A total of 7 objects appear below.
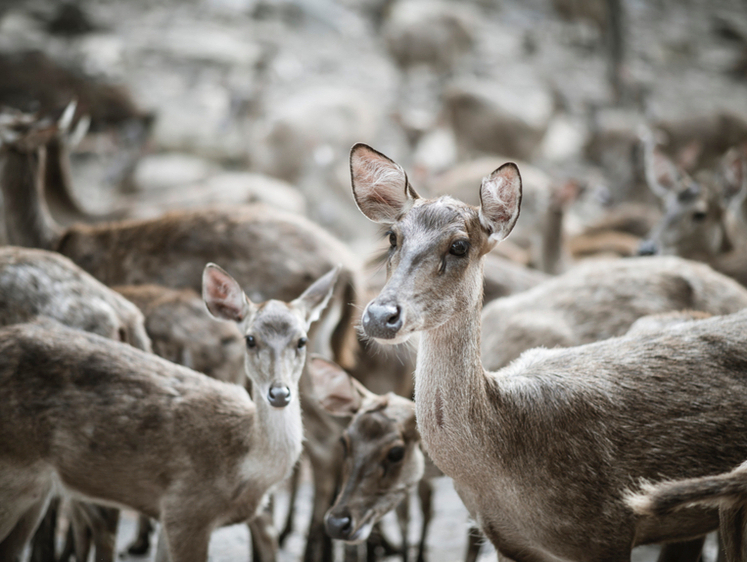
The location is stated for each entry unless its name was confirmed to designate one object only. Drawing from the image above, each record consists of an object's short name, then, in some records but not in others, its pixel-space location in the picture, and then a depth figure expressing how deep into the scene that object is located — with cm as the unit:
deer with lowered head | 695
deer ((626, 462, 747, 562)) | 482
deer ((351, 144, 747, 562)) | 540
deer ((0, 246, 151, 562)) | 804
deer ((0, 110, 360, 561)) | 934
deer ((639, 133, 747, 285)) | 1262
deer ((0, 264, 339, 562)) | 668
